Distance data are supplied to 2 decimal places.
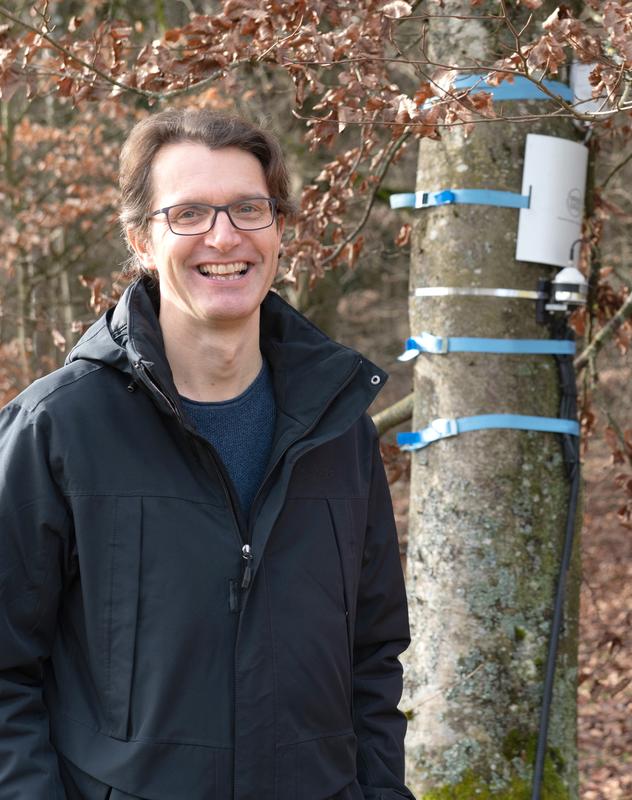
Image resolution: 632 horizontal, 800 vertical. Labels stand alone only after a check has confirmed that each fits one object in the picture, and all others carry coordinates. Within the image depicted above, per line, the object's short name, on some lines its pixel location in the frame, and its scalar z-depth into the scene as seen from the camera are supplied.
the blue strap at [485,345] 3.74
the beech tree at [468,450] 3.69
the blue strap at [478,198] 3.73
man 2.11
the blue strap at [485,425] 3.73
